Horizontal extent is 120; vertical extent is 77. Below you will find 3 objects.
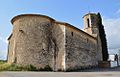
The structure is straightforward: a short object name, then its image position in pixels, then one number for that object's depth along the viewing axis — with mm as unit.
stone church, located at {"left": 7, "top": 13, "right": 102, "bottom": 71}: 10512
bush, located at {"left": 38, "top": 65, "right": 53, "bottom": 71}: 10363
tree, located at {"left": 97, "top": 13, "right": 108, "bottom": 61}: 17202
